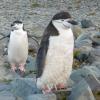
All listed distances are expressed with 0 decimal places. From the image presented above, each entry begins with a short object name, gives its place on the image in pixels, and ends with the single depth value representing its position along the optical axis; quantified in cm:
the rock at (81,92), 472
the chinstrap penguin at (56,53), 464
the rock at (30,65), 712
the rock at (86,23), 1117
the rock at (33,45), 814
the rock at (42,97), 482
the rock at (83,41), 822
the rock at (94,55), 711
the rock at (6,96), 500
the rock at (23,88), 527
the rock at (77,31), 976
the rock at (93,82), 497
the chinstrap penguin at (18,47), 726
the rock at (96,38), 820
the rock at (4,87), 559
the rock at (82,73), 548
